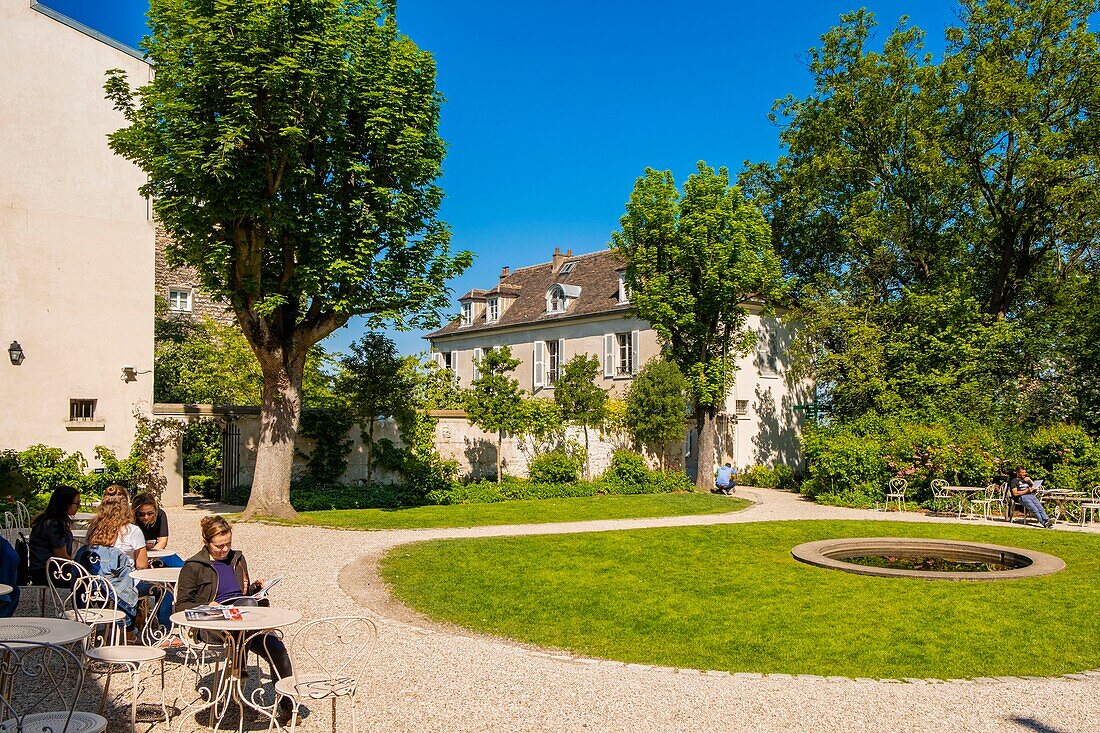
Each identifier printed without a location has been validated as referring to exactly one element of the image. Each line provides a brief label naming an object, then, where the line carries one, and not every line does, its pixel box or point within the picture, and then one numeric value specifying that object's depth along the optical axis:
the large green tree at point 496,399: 25.92
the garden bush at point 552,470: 26.92
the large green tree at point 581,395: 27.56
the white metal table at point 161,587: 7.10
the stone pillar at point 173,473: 20.70
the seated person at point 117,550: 7.37
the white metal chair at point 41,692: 4.60
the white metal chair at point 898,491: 22.48
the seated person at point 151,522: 9.34
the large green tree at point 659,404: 27.75
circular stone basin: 12.20
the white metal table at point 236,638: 5.43
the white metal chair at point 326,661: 5.36
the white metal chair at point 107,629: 5.50
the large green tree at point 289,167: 15.77
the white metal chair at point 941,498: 21.59
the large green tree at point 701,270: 27.84
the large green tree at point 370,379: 23.80
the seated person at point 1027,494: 18.78
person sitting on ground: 27.31
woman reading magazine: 6.32
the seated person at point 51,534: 8.41
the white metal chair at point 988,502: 20.47
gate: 22.09
